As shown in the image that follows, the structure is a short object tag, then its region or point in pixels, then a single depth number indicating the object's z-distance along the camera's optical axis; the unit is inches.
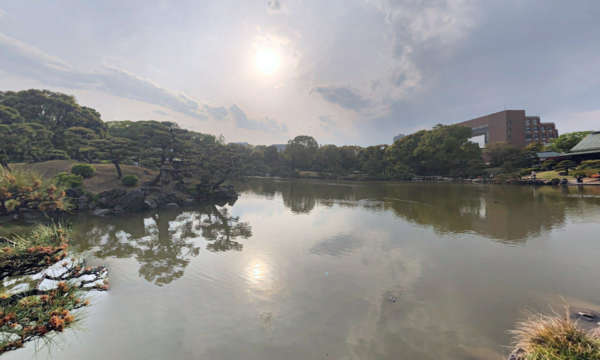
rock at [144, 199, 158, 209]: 579.2
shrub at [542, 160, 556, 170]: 1203.9
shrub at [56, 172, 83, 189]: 551.3
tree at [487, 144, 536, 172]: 1312.7
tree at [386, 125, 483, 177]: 1451.8
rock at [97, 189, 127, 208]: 546.3
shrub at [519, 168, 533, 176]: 1201.9
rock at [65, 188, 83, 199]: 546.4
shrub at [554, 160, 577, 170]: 1101.1
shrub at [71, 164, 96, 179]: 631.2
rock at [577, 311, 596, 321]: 148.3
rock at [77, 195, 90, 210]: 540.4
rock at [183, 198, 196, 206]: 660.2
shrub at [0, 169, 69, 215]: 345.7
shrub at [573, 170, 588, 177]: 962.1
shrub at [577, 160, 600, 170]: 976.3
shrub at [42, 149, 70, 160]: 702.6
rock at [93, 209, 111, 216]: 513.3
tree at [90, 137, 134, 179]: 619.2
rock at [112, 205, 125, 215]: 523.5
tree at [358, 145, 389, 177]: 1743.4
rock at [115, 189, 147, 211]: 548.4
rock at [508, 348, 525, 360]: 103.8
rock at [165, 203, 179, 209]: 618.4
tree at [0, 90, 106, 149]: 838.5
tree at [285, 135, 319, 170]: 2065.7
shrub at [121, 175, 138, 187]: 662.5
